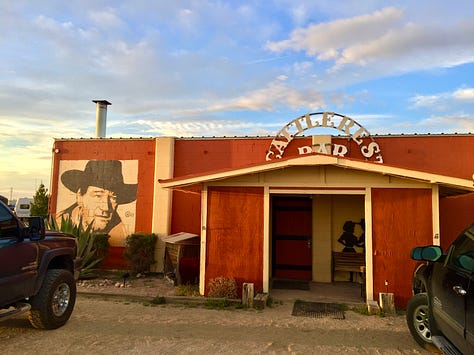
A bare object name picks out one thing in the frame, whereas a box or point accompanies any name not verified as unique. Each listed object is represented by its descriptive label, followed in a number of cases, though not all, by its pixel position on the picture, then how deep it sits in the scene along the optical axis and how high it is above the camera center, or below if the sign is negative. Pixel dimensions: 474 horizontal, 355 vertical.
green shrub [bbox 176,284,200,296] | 8.16 -1.64
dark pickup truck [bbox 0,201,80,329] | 5.01 -0.87
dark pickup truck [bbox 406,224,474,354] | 3.57 -0.86
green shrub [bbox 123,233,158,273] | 10.70 -1.05
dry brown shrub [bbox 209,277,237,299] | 7.76 -1.47
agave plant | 10.32 -0.78
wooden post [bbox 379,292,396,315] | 6.92 -1.53
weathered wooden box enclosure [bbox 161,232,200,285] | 9.07 -1.07
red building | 7.52 +0.47
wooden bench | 9.81 -1.14
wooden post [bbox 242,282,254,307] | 7.39 -1.53
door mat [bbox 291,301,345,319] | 6.94 -1.75
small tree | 18.03 +0.40
